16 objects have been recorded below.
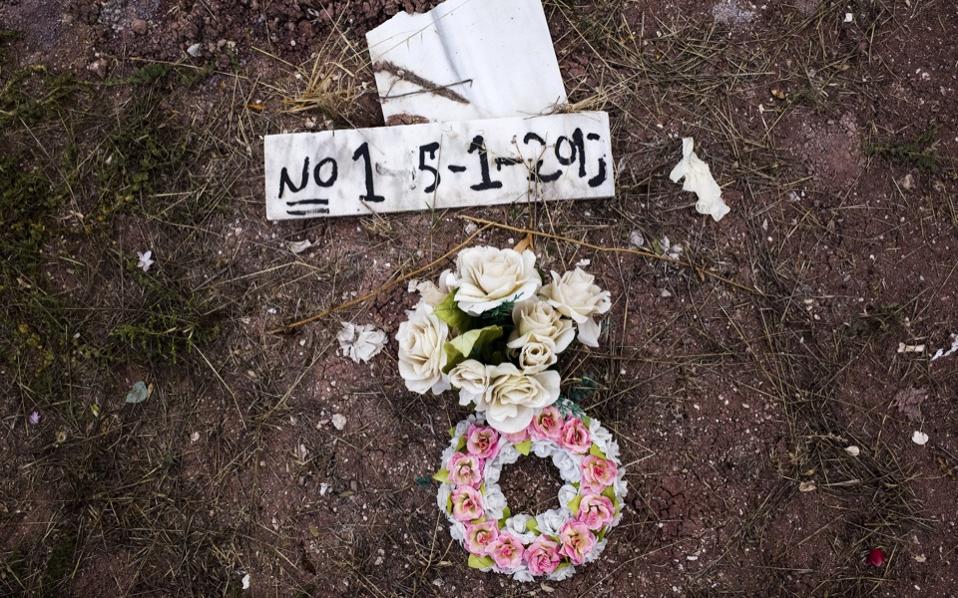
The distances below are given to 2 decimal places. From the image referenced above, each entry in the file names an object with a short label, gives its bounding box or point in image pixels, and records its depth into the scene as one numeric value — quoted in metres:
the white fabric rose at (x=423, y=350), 1.40
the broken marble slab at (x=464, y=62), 1.97
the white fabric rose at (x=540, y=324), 1.41
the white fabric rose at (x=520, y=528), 1.78
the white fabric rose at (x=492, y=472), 1.80
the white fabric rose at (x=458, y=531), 1.78
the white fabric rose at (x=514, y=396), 1.43
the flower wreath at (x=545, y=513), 1.72
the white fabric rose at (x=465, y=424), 1.81
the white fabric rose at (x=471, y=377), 1.41
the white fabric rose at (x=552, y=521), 1.77
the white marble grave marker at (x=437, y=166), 1.94
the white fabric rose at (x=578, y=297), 1.42
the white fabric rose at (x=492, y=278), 1.36
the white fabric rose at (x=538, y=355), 1.41
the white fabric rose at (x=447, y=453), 1.78
